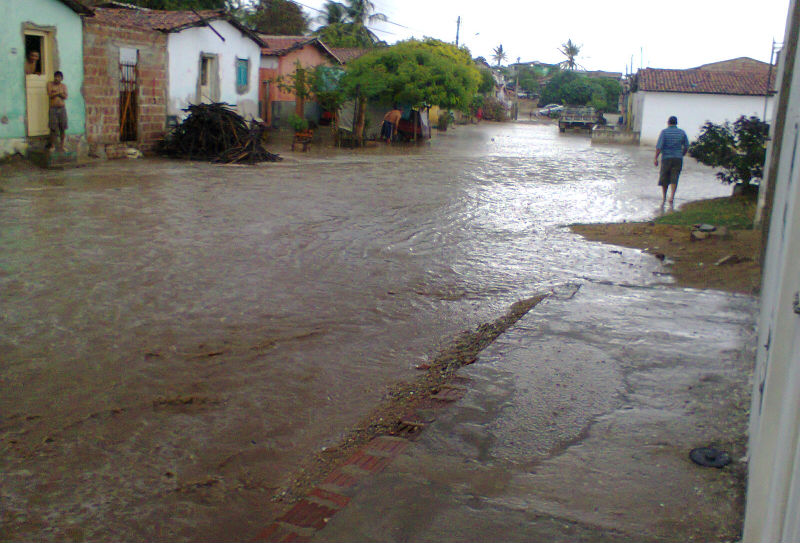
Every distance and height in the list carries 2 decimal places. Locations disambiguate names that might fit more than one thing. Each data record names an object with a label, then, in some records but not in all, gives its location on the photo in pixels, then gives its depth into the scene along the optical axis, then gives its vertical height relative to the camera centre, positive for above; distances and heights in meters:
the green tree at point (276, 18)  45.12 +7.16
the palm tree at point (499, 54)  98.88 +12.24
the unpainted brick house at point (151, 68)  18.77 +1.74
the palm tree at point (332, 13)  49.78 +8.43
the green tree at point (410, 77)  27.09 +2.39
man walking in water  13.90 +0.05
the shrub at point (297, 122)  26.22 +0.42
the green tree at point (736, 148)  13.38 +0.15
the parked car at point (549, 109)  69.49 +3.78
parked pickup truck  47.88 +2.13
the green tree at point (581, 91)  71.12 +5.90
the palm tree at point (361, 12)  49.97 +8.66
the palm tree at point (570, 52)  94.40 +12.54
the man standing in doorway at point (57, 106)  16.36 +0.35
